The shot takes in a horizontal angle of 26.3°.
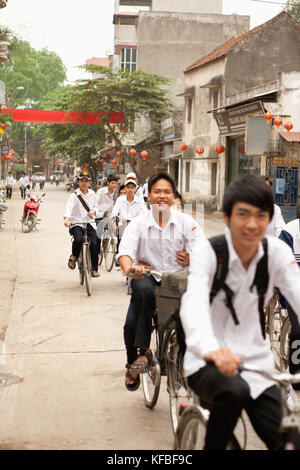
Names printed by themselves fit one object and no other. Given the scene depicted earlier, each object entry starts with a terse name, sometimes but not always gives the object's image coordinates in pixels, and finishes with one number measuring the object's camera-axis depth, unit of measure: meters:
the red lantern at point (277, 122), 19.75
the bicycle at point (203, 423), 2.25
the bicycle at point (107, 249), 11.50
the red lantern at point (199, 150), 27.92
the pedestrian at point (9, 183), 35.81
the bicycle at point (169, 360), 3.85
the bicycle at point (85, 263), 8.81
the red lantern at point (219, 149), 25.60
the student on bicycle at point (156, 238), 4.46
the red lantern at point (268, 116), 19.16
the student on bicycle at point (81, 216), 9.55
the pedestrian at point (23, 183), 36.38
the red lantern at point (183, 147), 30.20
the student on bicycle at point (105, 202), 11.33
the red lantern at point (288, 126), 19.59
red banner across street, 34.34
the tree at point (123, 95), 34.19
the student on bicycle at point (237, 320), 2.38
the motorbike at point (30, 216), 18.64
